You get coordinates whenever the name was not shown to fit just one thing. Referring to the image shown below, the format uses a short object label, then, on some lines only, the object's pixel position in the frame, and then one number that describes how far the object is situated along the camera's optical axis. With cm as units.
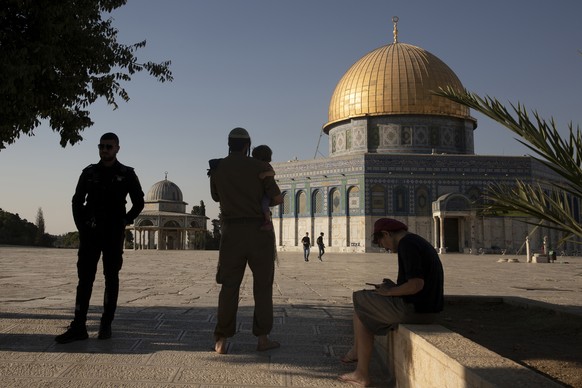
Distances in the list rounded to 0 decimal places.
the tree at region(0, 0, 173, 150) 371
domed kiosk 4500
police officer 368
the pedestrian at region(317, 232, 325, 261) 2109
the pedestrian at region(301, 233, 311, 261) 1975
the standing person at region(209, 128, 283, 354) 343
